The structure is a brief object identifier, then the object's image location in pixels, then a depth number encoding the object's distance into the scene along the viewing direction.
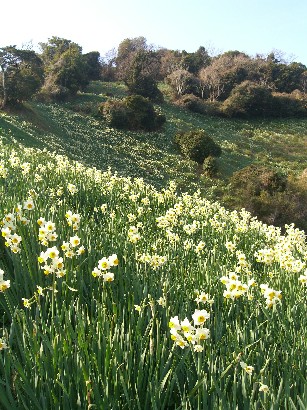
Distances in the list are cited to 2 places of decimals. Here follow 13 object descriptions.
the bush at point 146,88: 37.62
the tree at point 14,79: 24.02
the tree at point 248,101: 38.06
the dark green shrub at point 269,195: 19.14
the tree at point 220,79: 42.50
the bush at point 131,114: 28.84
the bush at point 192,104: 37.91
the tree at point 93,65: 46.91
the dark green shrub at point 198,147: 25.55
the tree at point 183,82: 41.91
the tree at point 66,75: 33.75
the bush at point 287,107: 40.34
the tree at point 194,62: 48.22
